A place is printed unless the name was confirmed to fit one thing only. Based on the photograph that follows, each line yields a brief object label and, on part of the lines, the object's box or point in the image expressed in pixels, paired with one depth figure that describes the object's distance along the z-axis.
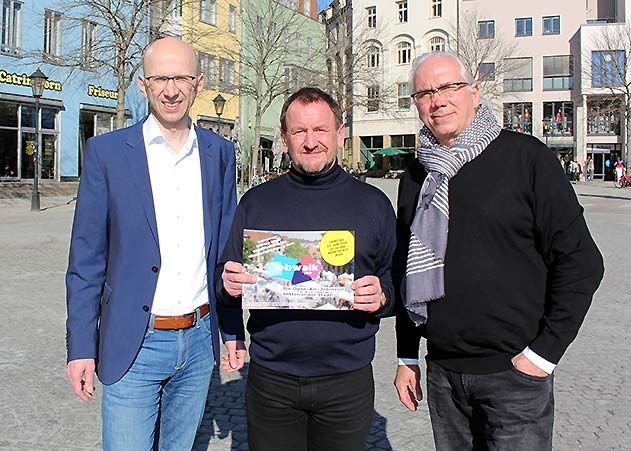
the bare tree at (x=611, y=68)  49.53
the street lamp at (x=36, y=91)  22.02
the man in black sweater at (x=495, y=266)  2.46
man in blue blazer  2.71
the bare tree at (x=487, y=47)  50.88
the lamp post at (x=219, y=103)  25.86
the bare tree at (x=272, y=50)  34.06
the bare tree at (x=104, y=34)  23.16
